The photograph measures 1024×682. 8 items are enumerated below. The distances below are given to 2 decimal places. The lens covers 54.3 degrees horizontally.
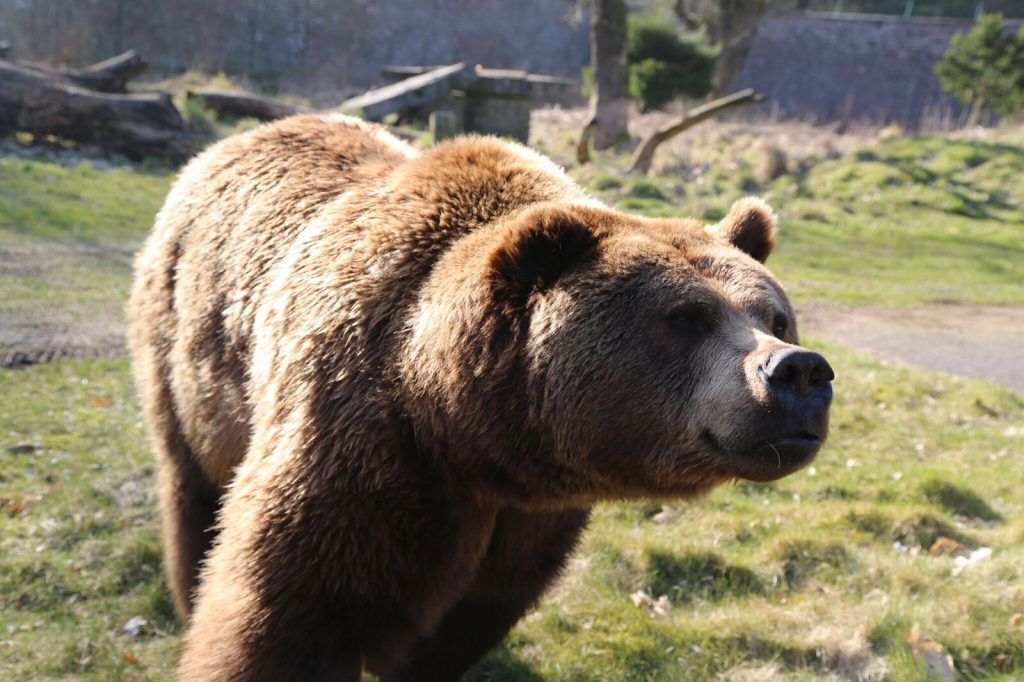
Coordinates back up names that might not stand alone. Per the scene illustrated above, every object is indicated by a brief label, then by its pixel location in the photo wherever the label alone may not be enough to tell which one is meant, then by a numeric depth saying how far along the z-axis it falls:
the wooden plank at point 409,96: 19.80
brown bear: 3.17
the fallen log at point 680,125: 19.39
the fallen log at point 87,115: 14.40
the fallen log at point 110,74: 16.34
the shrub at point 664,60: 28.44
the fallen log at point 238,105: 17.78
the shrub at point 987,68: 25.75
